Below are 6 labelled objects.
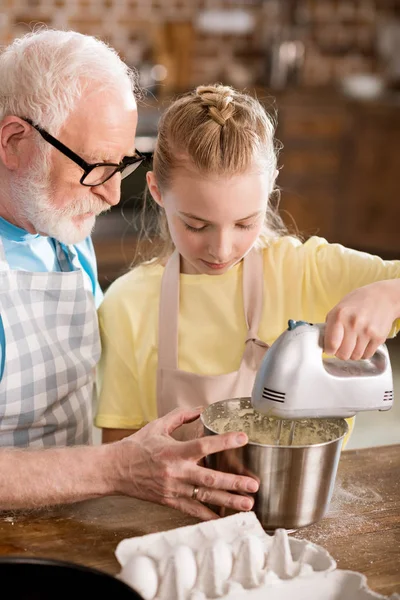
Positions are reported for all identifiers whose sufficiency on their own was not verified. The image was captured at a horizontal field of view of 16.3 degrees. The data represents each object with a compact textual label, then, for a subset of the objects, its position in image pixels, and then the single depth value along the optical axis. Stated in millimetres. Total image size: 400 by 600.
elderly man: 2078
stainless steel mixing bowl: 1740
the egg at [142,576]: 1590
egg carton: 1596
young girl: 2067
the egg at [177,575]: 1592
